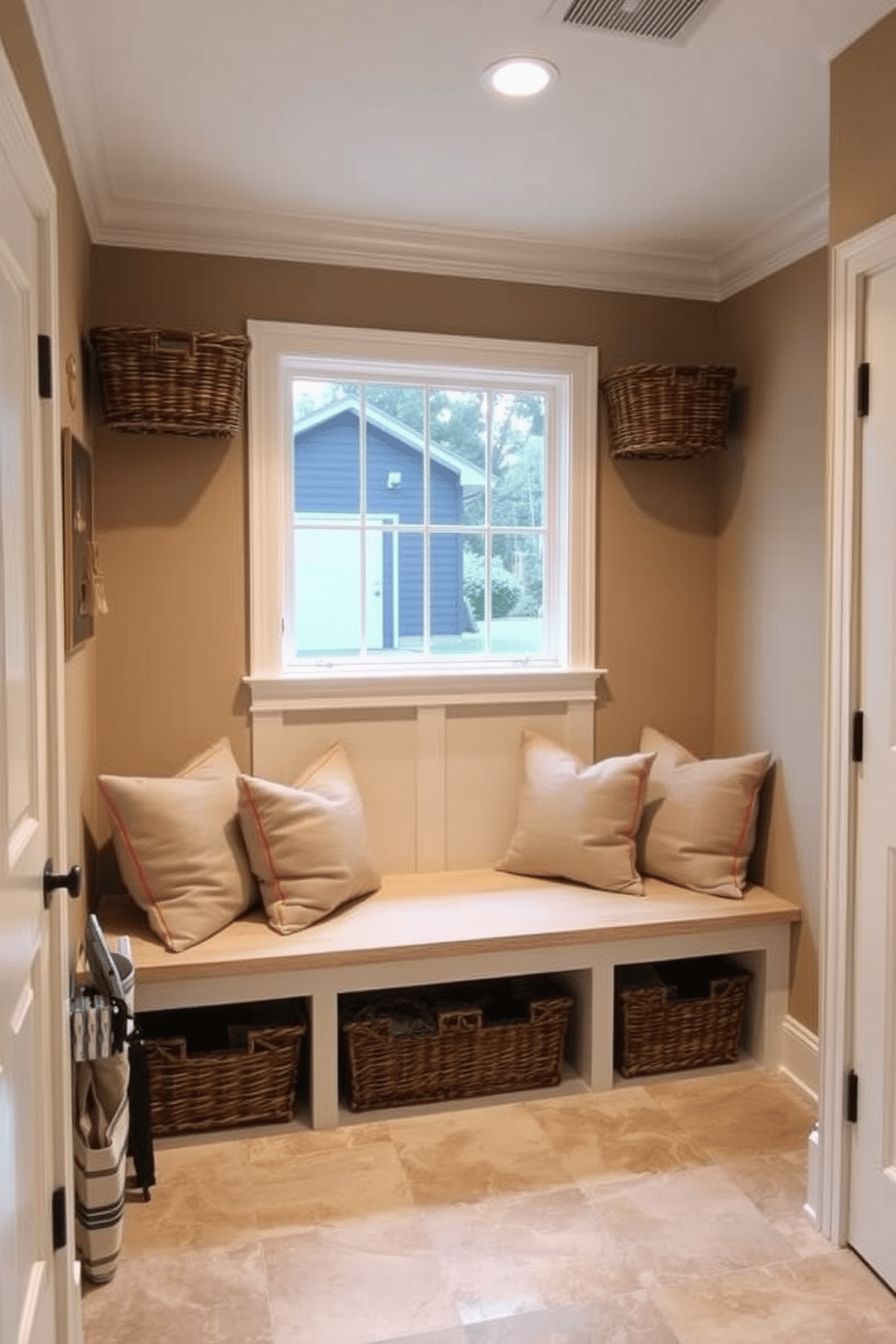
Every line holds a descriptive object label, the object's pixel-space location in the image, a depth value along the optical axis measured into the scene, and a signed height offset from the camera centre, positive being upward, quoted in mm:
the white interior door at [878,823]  2006 -412
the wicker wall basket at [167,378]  2699 +684
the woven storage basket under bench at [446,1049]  2771 -1197
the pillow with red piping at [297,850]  2770 -631
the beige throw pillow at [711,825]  3068 -623
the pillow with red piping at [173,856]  2652 -620
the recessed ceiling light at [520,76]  2121 +1193
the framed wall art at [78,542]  2309 +212
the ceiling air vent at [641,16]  1893 +1177
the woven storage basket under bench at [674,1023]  2957 -1198
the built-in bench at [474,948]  2604 -878
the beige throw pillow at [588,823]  3074 -615
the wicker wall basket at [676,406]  3090 +685
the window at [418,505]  3105 +398
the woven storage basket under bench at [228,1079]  2619 -1201
